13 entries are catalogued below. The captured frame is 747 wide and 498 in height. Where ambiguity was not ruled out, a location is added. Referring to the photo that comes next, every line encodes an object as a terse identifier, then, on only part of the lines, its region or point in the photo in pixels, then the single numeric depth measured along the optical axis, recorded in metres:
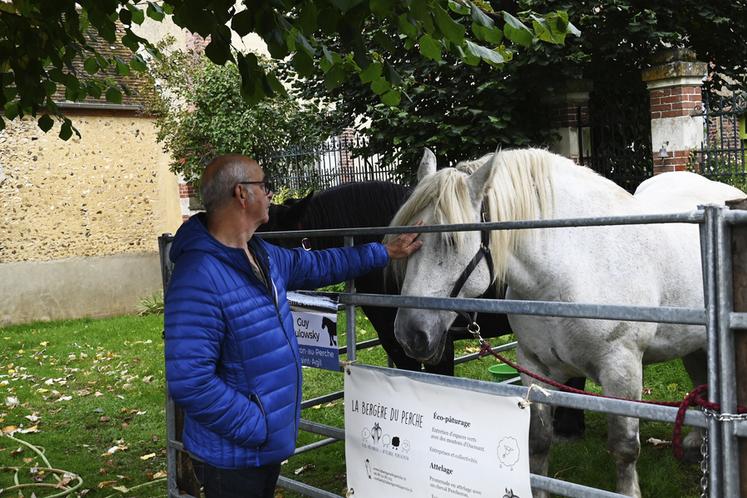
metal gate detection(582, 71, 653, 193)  9.84
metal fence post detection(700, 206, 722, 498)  2.07
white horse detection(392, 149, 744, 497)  3.27
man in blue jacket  2.69
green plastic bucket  6.04
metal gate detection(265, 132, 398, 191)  12.90
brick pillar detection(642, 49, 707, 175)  8.86
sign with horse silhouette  3.61
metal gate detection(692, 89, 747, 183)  8.67
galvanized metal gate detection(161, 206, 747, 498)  2.06
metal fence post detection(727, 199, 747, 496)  2.04
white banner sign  2.64
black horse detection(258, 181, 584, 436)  4.73
